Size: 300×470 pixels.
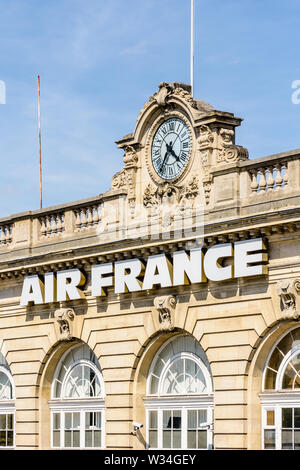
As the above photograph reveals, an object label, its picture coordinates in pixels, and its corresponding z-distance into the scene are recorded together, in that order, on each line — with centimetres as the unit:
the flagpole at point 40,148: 4909
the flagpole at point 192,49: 4159
